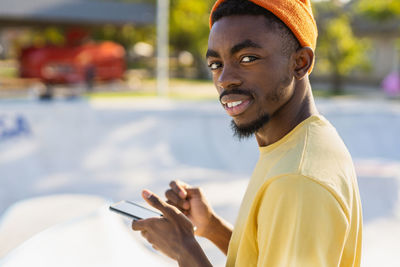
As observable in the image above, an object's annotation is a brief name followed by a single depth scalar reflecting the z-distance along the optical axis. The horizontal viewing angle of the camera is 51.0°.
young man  1.08
